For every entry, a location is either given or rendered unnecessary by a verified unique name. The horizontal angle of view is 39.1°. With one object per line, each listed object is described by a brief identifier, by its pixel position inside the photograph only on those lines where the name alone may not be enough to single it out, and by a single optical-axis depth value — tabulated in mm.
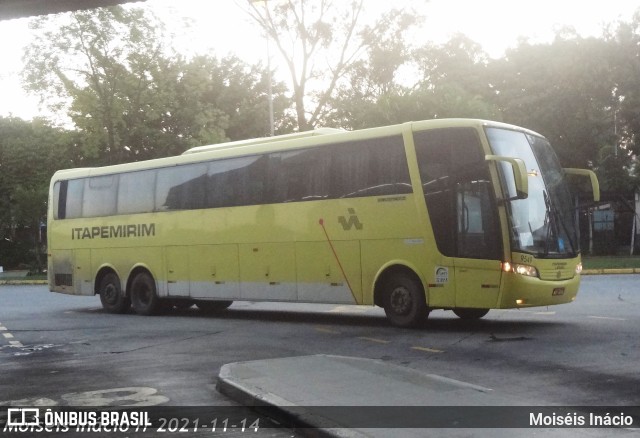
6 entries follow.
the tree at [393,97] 38281
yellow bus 14000
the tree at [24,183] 48219
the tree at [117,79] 35906
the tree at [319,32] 36156
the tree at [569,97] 42219
